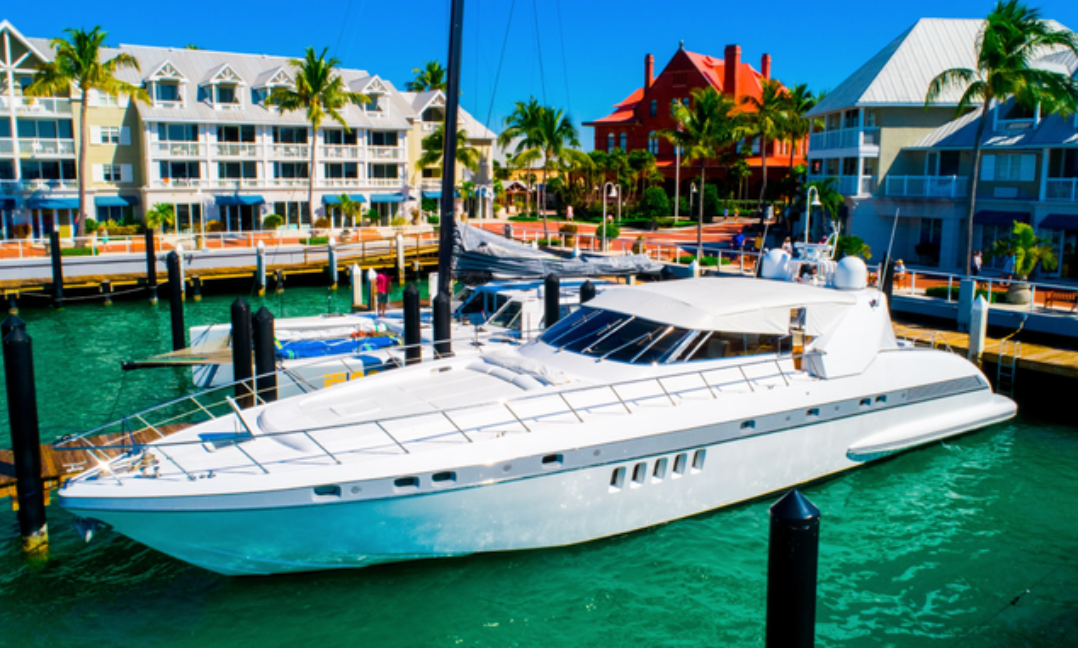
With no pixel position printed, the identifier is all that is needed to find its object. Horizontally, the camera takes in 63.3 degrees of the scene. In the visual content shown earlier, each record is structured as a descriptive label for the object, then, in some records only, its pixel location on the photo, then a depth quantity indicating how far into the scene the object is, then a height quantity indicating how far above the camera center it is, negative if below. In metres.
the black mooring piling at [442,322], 15.68 -2.03
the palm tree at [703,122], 38.44 +3.98
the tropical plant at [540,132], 45.69 +4.15
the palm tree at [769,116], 49.16 +5.48
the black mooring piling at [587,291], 18.38 -1.66
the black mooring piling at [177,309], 20.84 -2.46
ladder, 16.89 -2.90
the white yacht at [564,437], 9.50 -2.78
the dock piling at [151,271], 30.08 -2.25
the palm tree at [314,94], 44.66 +5.91
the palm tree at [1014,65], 24.12 +4.20
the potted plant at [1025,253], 22.14 -0.90
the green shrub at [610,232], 37.09 -0.86
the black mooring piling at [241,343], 14.39 -2.22
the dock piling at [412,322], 16.28 -2.11
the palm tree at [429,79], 72.25 +10.83
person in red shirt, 20.91 -2.10
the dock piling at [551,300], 17.12 -1.75
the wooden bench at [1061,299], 19.82 -1.95
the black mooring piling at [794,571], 5.39 -2.20
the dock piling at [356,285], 26.94 -2.36
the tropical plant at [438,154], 51.84 +3.32
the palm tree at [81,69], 38.03 +5.97
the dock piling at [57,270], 28.69 -2.18
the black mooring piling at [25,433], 10.59 -2.76
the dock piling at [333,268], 34.94 -2.40
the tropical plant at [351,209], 49.38 -0.03
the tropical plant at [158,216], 43.22 -0.49
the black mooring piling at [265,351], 13.77 -2.25
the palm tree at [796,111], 50.59 +6.08
